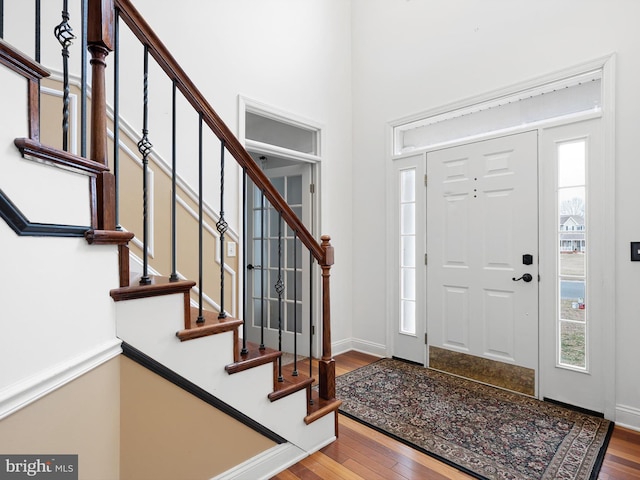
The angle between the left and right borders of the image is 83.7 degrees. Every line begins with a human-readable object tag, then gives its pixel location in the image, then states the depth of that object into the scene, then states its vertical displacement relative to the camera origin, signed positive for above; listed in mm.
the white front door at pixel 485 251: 2793 -118
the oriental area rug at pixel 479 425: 1949 -1234
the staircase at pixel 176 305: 991 -261
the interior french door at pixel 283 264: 3785 -288
